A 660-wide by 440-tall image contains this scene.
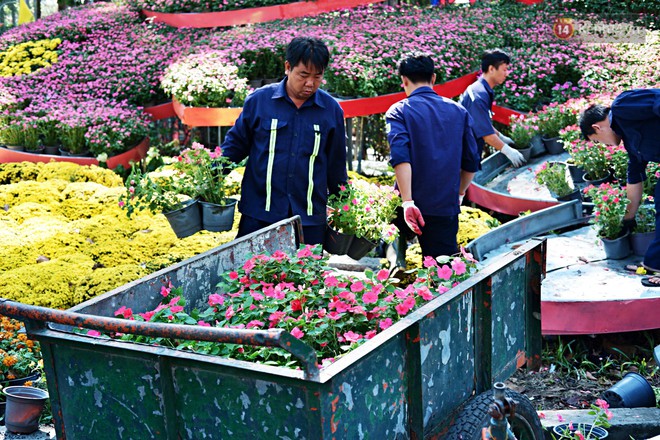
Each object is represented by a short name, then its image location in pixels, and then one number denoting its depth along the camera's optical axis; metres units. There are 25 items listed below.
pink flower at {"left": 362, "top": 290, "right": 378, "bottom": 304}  3.11
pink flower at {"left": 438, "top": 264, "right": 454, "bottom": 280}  3.30
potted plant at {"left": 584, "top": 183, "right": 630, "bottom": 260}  5.85
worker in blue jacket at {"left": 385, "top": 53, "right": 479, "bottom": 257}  4.94
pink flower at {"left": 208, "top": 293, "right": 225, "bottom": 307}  3.37
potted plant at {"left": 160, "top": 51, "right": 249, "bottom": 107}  10.62
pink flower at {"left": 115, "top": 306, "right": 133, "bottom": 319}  3.08
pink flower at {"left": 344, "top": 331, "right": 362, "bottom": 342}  2.84
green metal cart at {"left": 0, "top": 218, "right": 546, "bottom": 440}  2.41
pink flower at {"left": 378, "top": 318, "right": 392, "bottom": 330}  2.96
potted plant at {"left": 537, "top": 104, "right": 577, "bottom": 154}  9.02
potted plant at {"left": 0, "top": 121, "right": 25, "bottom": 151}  11.21
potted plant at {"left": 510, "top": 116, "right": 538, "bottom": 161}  9.12
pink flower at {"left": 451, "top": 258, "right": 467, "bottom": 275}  3.33
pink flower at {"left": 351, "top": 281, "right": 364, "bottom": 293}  3.27
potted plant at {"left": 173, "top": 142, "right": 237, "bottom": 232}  4.72
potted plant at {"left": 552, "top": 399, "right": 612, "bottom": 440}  3.73
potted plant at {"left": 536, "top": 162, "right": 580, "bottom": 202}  7.38
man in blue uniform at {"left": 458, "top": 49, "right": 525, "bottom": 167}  6.73
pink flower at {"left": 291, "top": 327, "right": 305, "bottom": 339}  2.86
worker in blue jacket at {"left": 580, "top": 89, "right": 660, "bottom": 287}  5.08
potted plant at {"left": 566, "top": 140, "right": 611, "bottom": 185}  7.30
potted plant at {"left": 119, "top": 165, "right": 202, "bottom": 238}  4.64
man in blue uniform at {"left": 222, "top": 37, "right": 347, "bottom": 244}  4.56
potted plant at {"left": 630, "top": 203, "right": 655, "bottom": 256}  5.87
